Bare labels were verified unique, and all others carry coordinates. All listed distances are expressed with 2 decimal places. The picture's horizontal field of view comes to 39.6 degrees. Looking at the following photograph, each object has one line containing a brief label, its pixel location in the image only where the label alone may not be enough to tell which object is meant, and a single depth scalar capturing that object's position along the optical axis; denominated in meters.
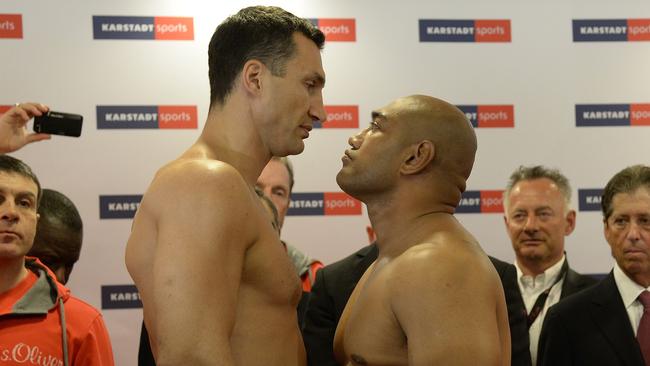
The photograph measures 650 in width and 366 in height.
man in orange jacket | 3.27
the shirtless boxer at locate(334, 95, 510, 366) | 2.05
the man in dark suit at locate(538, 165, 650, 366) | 3.84
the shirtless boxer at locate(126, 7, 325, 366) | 1.98
